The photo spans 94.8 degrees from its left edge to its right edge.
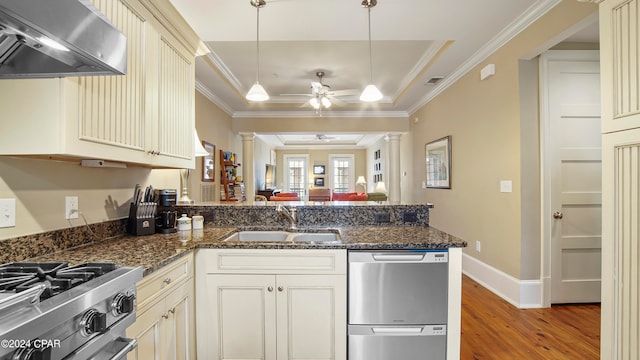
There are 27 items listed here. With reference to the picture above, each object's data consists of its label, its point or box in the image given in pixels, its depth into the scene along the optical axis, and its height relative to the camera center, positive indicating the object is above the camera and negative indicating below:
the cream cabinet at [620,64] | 1.49 +0.62
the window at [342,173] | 11.71 +0.31
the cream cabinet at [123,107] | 1.17 +0.35
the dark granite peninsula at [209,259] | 1.37 -0.43
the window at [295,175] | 11.84 +0.23
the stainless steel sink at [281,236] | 2.16 -0.41
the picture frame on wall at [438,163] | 4.25 +0.28
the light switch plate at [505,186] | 2.92 -0.05
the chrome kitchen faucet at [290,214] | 2.21 -0.25
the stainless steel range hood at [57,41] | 0.85 +0.46
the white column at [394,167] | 6.55 +0.32
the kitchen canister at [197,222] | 2.21 -0.31
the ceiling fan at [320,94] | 4.03 +1.22
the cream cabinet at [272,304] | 1.70 -0.72
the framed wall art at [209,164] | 4.53 +0.26
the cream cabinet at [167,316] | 1.25 -0.65
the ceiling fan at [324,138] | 9.00 +1.40
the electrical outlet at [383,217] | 2.27 -0.28
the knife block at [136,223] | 1.99 -0.29
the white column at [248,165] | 6.47 +0.35
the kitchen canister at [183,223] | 2.14 -0.31
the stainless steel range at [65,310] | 0.75 -0.37
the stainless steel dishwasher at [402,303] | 1.69 -0.70
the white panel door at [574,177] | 2.79 +0.04
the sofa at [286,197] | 5.40 -0.31
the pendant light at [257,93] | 2.72 +0.82
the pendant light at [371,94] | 2.82 +0.84
